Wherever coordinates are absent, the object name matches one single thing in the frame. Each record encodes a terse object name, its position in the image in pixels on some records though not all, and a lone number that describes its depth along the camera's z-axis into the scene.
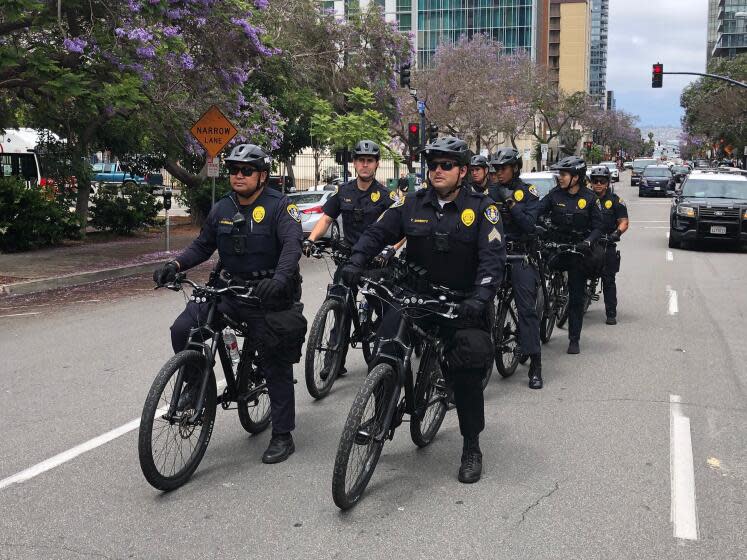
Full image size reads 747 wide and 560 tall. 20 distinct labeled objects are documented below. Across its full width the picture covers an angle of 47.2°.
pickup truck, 47.55
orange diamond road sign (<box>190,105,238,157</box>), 16.38
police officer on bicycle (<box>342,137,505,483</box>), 4.66
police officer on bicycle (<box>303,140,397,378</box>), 7.46
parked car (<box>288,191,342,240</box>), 21.12
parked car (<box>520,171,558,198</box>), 19.82
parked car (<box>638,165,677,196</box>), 49.42
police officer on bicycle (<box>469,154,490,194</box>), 7.84
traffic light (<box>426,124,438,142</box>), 33.88
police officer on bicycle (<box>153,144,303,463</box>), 4.93
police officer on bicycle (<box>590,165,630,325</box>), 10.45
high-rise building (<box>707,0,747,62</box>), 150.38
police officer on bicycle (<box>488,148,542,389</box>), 7.25
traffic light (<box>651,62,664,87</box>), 38.00
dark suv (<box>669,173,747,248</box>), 19.59
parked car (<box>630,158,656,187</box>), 67.84
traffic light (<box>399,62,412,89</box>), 30.90
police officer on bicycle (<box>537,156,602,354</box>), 8.47
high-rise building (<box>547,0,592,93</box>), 144.89
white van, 27.97
